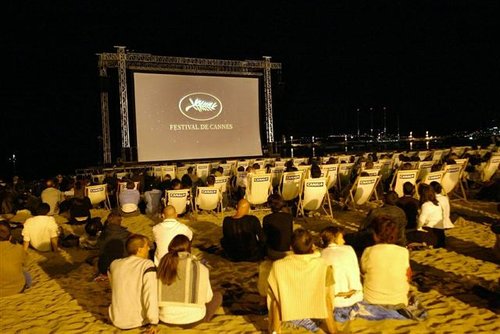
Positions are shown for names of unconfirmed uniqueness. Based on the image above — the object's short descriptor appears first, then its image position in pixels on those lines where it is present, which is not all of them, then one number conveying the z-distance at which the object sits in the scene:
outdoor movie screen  16.56
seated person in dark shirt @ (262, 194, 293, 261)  4.70
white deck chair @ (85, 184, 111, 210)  8.99
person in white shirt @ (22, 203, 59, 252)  6.07
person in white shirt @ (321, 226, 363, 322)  3.20
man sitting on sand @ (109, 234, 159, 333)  3.21
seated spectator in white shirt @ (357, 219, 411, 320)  3.23
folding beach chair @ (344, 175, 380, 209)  7.48
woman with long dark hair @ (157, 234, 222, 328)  3.15
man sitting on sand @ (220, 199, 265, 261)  4.98
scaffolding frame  15.90
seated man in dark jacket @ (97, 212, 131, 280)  4.78
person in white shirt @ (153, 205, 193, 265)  4.38
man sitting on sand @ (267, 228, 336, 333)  2.91
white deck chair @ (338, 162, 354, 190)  9.91
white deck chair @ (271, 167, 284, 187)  9.69
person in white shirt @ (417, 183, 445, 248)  5.05
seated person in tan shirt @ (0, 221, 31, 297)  4.27
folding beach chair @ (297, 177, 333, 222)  7.25
